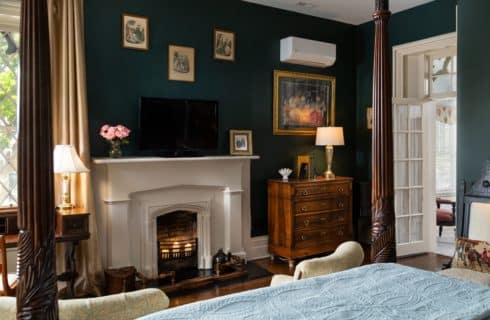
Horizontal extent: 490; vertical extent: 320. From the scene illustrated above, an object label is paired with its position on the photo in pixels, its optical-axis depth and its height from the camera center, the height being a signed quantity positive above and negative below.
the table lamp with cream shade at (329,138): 5.12 +0.17
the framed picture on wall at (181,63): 4.36 +0.93
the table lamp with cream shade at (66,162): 3.37 -0.07
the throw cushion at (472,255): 3.15 -0.79
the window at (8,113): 3.68 +0.36
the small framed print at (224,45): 4.65 +1.20
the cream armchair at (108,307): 1.49 -0.56
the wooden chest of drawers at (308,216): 4.68 -0.73
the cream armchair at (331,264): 2.19 -0.60
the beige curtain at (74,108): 3.69 +0.40
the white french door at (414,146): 5.27 +0.07
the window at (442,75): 5.30 +0.98
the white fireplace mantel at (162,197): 3.88 -0.44
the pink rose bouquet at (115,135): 3.82 +0.17
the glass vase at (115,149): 3.88 +0.04
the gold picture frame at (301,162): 5.21 -0.12
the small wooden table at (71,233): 3.37 -0.64
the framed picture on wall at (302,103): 5.13 +0.63
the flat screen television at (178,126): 4.12 +0.27
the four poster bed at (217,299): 1.45 -0.59
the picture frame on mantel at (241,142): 4.73 +0.12
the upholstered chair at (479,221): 3.61 -0.60
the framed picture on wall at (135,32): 4.10 +1.19
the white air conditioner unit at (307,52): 4.96 +1.20
